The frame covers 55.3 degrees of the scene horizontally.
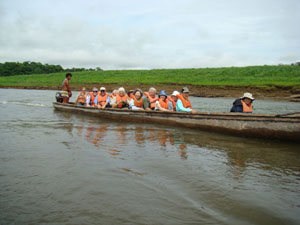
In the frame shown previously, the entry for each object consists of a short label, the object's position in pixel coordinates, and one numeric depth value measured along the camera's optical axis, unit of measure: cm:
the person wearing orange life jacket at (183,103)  921
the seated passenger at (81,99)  1348
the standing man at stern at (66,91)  1308
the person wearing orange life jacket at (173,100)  991
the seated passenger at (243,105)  809
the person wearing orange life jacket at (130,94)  1097
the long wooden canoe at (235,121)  656
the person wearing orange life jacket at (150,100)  1040
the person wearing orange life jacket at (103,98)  1219
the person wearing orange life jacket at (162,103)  974
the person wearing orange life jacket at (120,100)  1144
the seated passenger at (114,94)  1220
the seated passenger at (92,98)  1298
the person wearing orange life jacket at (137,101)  1045
